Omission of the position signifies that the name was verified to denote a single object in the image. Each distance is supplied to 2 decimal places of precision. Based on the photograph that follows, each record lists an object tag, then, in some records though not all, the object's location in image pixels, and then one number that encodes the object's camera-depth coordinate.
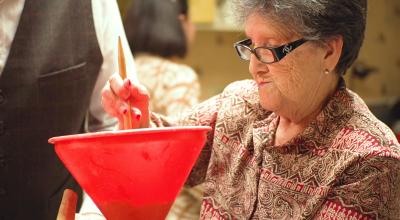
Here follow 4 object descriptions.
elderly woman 1.42
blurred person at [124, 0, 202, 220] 2.88
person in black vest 1.71
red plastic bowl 1.26
